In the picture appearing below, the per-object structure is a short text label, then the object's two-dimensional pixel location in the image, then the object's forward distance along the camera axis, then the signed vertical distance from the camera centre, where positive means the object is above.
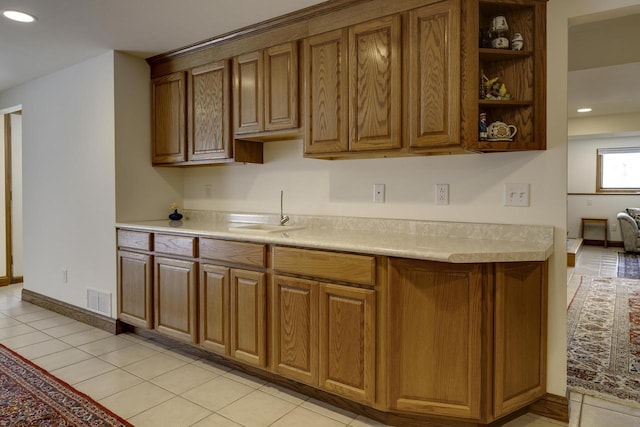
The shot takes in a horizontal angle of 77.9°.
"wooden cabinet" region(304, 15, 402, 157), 2.18 +0.65
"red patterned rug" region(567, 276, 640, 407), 2.35 -1.11
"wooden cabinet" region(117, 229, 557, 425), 1.79 -0.65
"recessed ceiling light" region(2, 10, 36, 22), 2.48 +1.18
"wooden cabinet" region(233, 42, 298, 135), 2.59 +0.75
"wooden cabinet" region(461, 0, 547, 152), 1.96 +0.65
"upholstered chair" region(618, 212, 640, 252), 7.25 -0.60
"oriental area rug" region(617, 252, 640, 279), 5.59 -1.05
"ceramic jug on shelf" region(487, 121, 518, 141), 2.05 +0.35
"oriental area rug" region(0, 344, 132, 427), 1.98 -1.10
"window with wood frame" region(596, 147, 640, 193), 8.21 +0.61
